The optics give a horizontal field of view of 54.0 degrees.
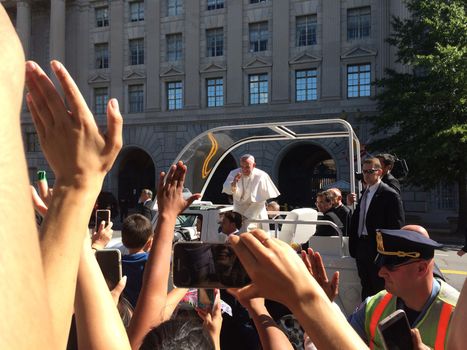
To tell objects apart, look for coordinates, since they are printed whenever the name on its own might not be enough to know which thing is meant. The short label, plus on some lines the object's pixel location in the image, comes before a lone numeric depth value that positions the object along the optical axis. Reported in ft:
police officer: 8.11
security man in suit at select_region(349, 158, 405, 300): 16.80
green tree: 62.49
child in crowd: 11.51
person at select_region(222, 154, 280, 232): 23.61
